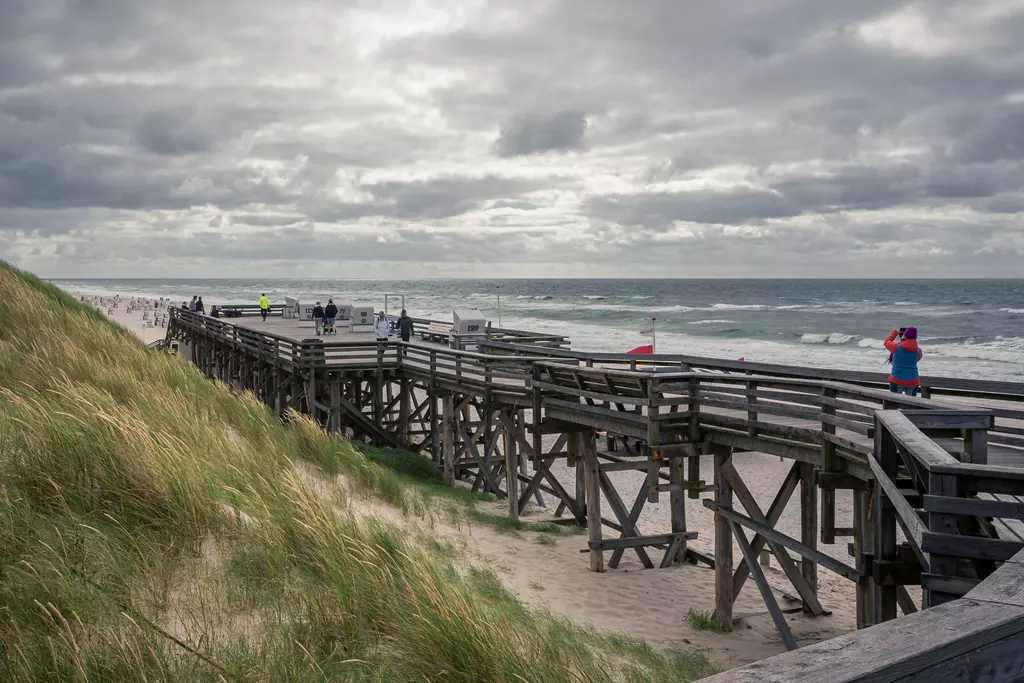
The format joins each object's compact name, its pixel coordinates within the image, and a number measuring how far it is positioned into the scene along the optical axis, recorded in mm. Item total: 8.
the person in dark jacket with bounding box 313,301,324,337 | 31508
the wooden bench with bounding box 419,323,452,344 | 27547
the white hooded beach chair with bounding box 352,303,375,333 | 33562
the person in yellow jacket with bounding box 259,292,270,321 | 41531
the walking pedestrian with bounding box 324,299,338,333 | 31236
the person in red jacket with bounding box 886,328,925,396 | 10345
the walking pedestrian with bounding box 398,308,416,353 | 27422
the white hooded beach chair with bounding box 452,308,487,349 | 25734
